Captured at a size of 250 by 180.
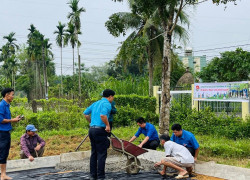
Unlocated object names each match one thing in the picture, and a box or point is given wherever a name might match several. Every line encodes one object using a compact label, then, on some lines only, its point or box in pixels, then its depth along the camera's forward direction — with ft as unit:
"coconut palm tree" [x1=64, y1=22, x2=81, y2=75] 88.31
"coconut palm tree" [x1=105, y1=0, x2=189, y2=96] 52.22
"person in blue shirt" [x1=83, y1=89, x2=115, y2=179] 15.44
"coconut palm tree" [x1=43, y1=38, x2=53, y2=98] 111.75
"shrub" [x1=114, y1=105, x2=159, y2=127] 37.11
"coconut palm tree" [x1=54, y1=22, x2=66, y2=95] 98.90
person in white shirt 15.58
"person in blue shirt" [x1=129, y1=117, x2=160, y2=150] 19.29
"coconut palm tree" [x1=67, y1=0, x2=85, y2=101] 84.65
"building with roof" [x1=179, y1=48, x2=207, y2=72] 134.06
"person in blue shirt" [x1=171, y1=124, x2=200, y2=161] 16.52
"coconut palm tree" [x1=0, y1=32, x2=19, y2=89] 124.66
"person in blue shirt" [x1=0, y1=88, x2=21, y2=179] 15.24
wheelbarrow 16.10
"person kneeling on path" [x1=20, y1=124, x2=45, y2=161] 18.17
